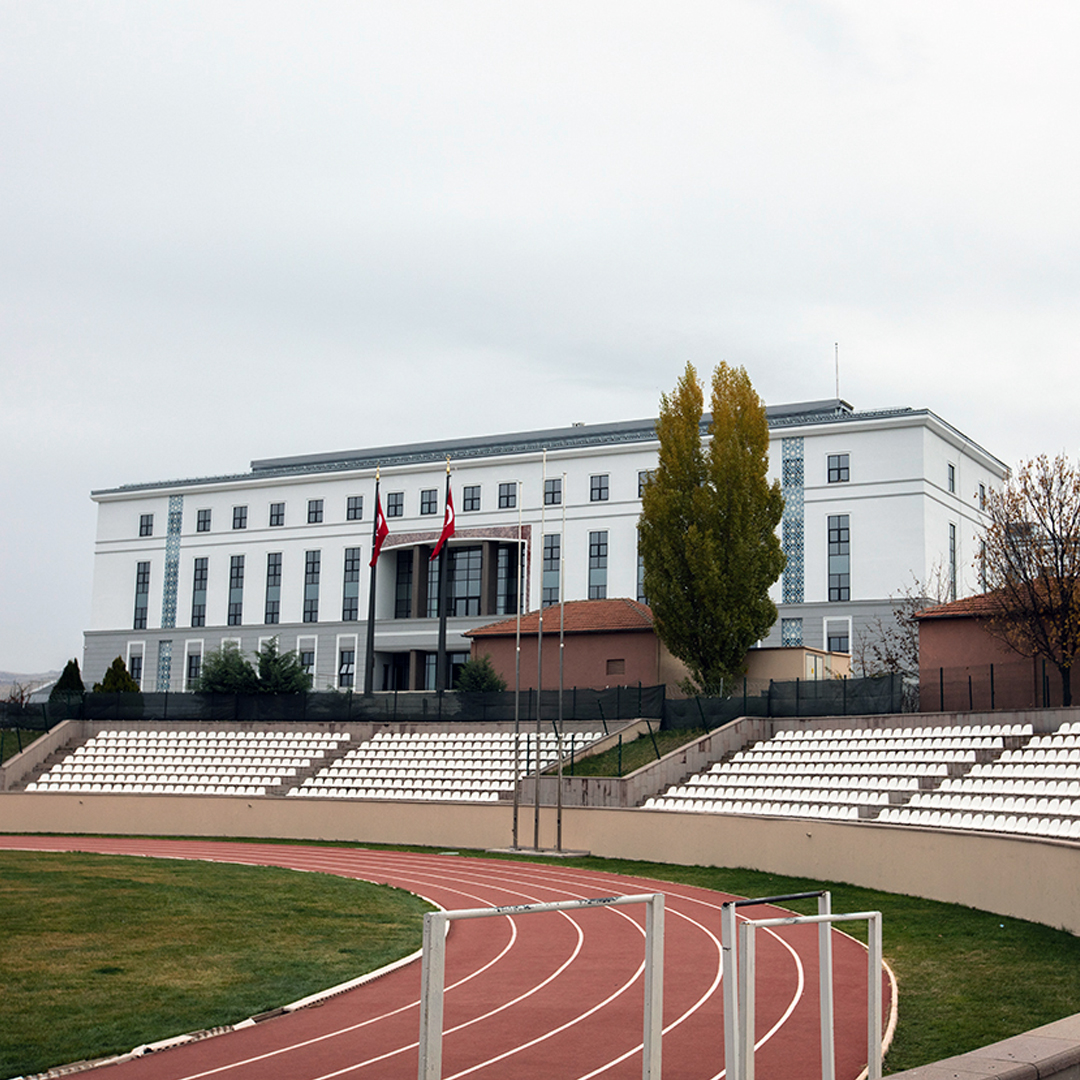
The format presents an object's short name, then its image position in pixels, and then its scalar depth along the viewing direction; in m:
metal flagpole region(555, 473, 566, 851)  30.72
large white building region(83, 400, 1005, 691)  65.69
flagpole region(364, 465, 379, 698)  47.59
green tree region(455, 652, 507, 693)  49.09
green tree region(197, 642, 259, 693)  52.22
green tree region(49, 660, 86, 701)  59.72
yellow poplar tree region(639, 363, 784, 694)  46.22
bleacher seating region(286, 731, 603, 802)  36.50
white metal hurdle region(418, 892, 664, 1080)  7.25
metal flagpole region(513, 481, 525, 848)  31.77
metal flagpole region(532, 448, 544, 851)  31.25
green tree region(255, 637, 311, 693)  52.53
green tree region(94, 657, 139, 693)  59.03
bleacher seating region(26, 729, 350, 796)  40.28
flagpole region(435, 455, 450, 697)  48.03
